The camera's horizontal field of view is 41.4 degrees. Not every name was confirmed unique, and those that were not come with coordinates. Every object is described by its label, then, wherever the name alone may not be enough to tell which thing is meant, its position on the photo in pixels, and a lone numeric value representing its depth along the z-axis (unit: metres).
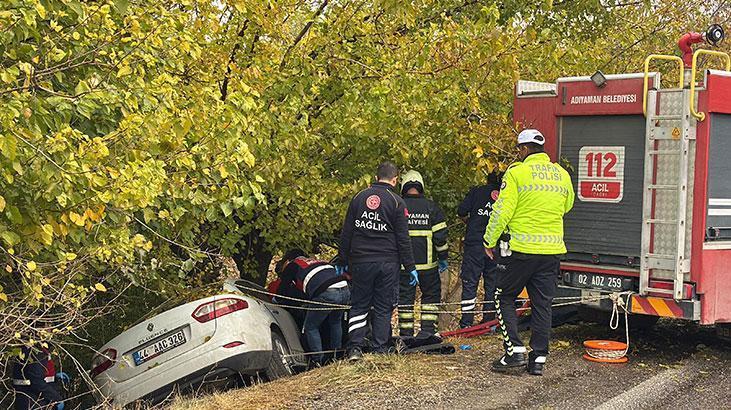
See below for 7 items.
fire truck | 8.25
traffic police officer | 7.87
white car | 8.07
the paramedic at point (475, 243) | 10.30
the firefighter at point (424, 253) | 9.74
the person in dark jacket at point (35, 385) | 8.30
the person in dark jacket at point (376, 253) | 8.42
